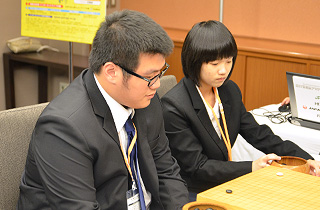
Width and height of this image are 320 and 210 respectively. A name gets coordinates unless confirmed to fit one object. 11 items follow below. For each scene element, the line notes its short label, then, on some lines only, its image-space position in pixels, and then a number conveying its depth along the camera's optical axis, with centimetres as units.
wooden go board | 135
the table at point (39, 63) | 438
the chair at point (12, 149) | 163
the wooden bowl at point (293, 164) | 164
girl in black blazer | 201
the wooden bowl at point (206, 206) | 123
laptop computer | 250
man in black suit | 137
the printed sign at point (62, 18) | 317
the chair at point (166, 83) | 241
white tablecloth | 245
